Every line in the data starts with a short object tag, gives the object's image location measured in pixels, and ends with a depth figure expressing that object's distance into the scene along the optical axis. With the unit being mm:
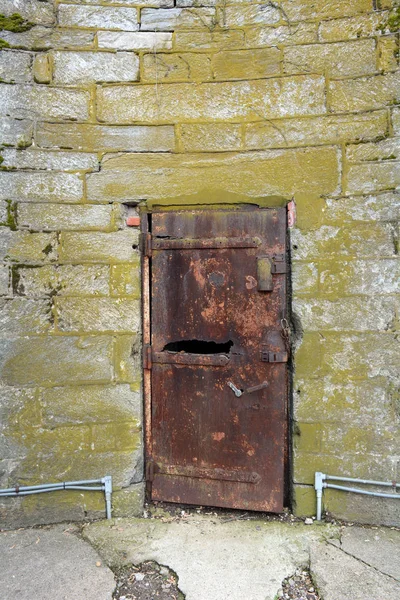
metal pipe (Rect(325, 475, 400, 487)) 2402
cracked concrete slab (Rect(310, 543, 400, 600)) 1923
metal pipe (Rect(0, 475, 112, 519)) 2496
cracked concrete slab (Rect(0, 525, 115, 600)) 1963
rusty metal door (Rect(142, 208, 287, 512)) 2486
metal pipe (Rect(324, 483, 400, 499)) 2406
